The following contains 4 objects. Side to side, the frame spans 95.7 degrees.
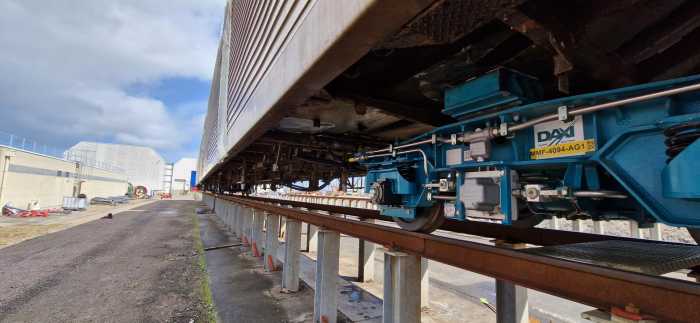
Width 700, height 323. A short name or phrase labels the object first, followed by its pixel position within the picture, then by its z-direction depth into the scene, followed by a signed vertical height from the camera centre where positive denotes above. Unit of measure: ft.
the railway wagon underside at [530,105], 4.75 +1.67
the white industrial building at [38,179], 53.42 +0.54
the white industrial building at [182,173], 226.58 +8.46
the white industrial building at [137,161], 200.34 +14.43
